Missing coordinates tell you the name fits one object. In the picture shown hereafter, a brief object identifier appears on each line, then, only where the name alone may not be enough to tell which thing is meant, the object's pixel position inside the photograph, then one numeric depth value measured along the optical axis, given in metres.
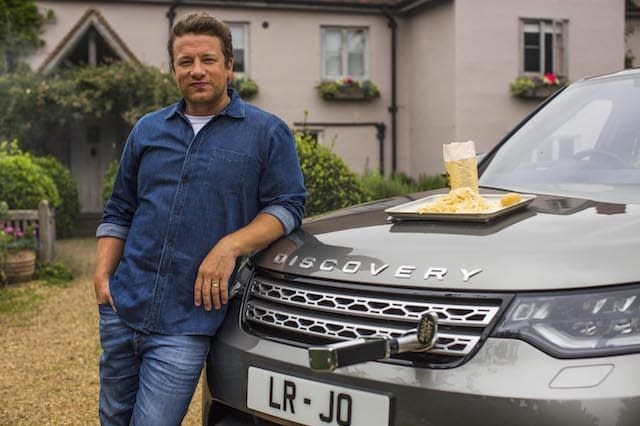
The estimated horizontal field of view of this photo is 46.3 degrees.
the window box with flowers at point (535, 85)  15.88
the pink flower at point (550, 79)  15.95
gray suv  1.76
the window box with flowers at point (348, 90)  16.81
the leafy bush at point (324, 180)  7.03
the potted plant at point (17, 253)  8.53
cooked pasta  2.30
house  15.60
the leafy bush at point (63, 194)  13.29
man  2.44
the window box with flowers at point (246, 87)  16.20
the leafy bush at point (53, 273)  8.92
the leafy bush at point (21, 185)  9.81
